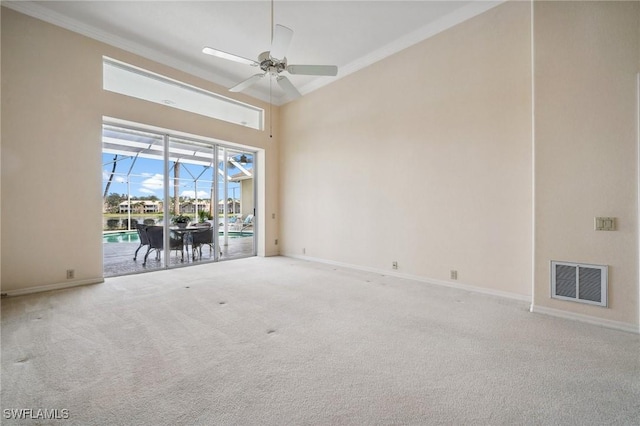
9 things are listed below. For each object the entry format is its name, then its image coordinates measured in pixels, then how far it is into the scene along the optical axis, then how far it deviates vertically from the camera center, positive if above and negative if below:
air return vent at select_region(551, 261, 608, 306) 2.64 -0.72
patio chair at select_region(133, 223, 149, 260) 5.20 -0.44
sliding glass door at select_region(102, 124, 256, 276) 4.96 +0.34
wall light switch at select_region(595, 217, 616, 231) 2.58 -0.11
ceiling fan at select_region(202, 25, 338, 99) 2.80 +1.68
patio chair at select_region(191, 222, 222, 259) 5.54 -0.50
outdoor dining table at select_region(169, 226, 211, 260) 5.27 -0.36
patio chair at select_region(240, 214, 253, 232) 7.78 -0.31
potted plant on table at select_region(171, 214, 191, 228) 5.29 -0.15
